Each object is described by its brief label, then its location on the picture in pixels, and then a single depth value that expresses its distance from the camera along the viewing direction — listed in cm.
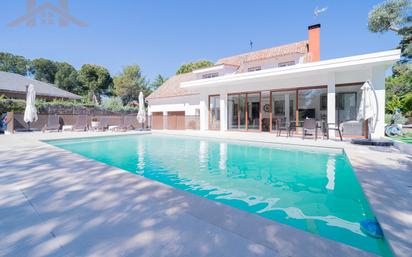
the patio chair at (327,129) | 1049
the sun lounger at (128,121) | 2001
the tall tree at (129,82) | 4030
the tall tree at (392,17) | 1447
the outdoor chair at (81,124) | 1781
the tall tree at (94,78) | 4478
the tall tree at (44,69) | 4900
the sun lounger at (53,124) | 1614
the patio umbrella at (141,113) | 1831
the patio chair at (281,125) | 1296
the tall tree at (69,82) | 4519
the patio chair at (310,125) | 1035
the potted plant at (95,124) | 1808
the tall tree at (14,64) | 4841
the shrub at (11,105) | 1727
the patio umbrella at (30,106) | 1509
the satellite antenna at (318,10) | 1733
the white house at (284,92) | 1094
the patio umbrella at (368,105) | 847
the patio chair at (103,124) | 1817
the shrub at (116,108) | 2325
